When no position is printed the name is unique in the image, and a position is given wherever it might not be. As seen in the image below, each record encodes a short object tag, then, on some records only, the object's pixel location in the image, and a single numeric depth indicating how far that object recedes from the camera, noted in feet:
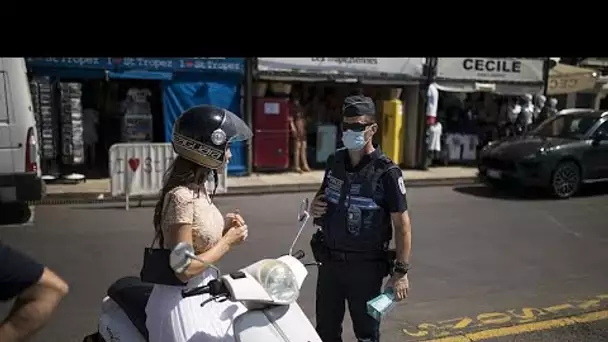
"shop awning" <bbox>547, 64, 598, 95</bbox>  58.95
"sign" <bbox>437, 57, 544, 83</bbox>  49.34
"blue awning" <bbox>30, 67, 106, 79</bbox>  37.75
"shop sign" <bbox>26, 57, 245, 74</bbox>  37.73
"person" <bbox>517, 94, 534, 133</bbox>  53.47
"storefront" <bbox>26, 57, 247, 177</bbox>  38.09
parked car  37.24
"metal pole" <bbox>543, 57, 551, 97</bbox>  53.98
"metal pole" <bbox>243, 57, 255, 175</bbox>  42.55
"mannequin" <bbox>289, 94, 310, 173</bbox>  44.96
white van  26.07
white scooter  8.52
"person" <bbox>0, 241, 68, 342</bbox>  7.62
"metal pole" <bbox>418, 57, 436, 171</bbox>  48.06
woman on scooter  8.81
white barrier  31.71
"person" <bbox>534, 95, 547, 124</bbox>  54.85
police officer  11.48
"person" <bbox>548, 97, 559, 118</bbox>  55.88
